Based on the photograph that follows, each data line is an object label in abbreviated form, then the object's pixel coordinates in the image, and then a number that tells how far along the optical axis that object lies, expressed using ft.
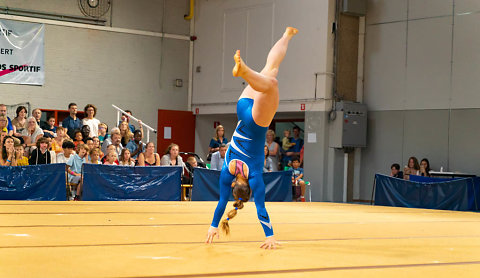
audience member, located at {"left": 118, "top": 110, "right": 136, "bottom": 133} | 45.31
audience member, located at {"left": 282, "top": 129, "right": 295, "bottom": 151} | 53.06
